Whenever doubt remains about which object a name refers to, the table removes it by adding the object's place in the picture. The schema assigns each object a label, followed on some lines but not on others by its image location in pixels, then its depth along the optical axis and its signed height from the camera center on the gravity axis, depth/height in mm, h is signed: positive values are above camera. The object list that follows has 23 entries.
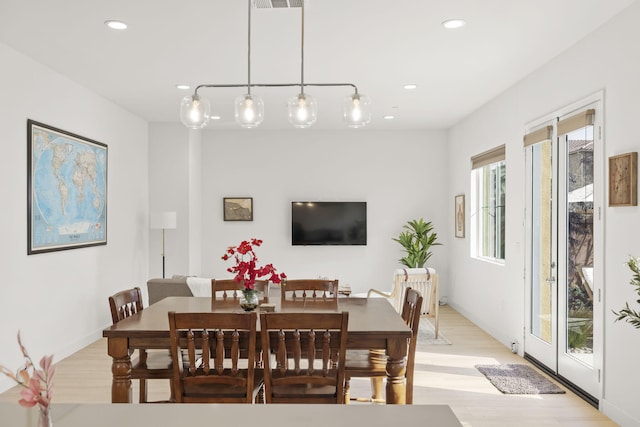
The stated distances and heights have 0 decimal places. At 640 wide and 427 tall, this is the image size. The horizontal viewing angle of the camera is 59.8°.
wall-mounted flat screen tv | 8844 -48
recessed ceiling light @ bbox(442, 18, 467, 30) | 3938 +1403
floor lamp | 7562 -36
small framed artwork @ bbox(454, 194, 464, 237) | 8055 +52
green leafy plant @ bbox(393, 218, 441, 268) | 8420 -391
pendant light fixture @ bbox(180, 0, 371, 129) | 3242 +636
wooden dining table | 2854 -639
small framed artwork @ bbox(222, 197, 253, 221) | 8883 +154
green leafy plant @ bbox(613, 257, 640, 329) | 2275 -232
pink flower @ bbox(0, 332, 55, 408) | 1041 -323
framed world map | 4977 +271
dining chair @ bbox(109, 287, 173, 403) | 3094 -851
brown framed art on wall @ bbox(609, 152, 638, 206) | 3604 +264
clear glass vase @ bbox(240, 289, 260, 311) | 3295 -492
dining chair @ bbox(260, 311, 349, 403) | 2600 -653
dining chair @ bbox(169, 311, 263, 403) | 2604 -653
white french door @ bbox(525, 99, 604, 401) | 4186 -253
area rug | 6240 -1385
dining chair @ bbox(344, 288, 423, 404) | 3139 -837
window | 6680 +204
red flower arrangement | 3227 -315
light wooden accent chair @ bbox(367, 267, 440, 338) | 6152 -760
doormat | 4512 -1386
